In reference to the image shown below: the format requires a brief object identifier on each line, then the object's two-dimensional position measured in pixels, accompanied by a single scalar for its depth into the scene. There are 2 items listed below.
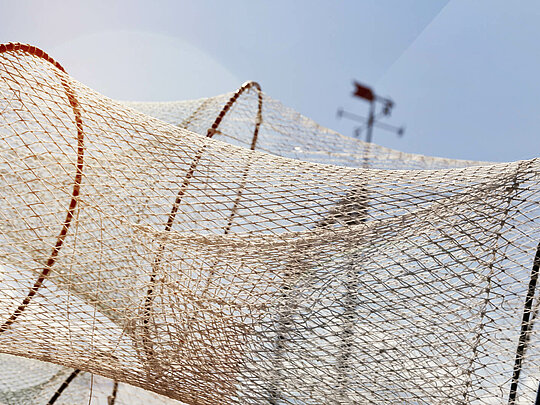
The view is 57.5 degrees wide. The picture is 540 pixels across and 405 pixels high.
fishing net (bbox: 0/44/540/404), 1.17
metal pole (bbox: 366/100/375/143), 3.25
